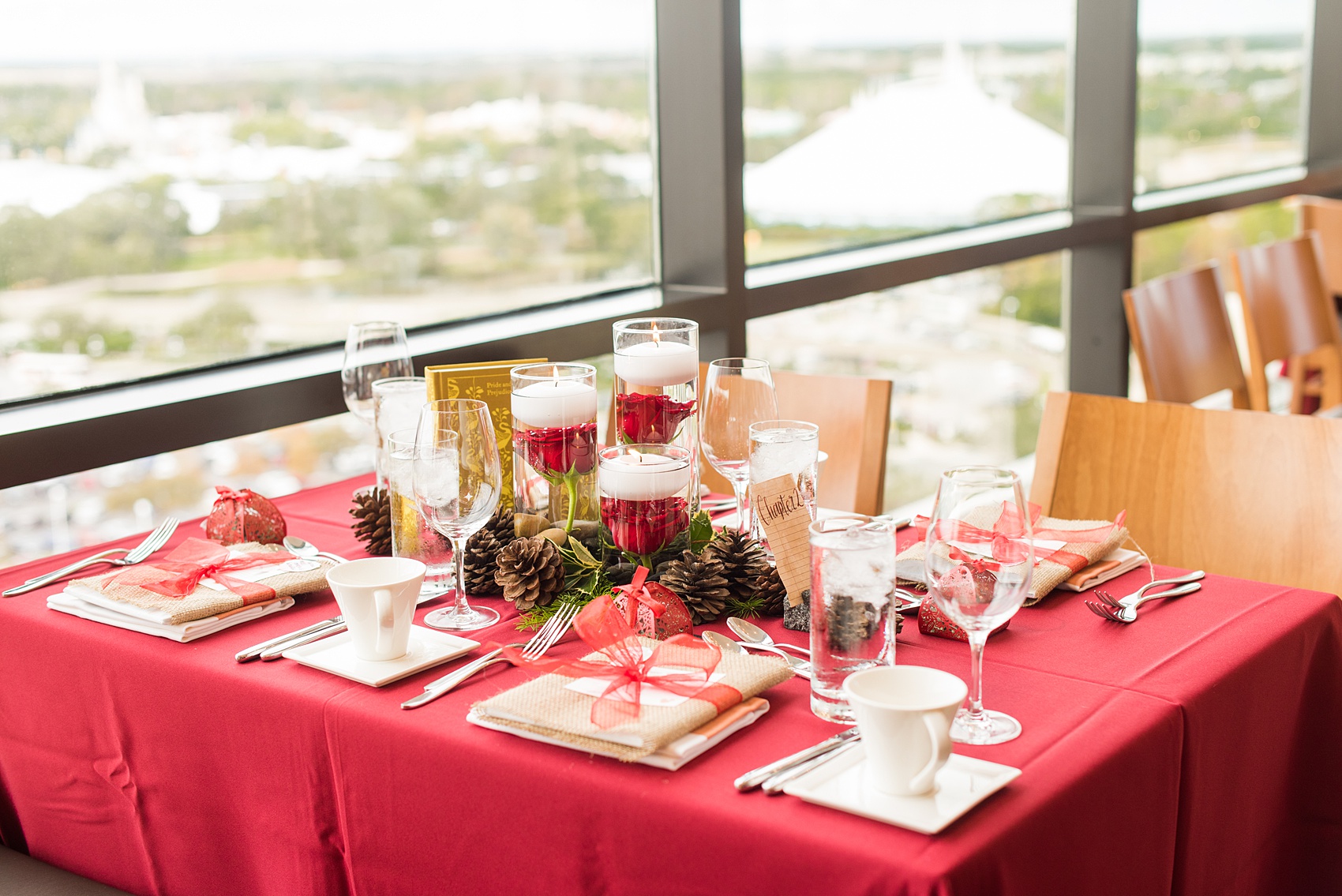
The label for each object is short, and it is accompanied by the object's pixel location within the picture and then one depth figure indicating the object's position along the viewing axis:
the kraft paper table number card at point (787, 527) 1.20
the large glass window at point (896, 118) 2.93
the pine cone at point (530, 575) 1.27
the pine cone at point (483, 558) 1.35
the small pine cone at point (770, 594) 1.26
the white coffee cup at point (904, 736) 0.84
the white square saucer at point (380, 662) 1.12
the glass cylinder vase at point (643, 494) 1.20
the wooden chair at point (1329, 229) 3.77
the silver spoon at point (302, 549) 1.48
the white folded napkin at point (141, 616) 1.25
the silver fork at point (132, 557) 1.42
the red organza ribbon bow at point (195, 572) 1.31
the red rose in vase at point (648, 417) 1.37
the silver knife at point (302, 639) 1.19
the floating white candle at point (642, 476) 1.20
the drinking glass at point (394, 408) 1.55
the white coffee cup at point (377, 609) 1.12
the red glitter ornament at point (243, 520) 1.52
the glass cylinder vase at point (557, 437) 1.32
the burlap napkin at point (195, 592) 1.26
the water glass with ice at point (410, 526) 1.25
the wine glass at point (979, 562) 0.96
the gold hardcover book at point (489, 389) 1.51
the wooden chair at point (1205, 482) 1.56
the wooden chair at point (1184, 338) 2.51
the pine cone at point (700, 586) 1.23
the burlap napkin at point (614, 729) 0.94
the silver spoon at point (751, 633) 1.17
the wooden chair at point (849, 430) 1.91
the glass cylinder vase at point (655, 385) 1.37
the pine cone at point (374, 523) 1.48
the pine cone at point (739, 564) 1.27
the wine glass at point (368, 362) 1.71
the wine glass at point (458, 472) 1.22
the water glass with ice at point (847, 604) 0.98
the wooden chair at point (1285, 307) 3.06
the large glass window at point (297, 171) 1.76
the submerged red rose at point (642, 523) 1.22
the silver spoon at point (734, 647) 1.11
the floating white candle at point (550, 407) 1.32
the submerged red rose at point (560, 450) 1.33
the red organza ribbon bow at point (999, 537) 0.95
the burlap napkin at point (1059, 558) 1.27
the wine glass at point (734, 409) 1.37
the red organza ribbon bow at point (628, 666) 0.99
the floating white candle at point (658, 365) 1.37
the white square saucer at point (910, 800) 0.84
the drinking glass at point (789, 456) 1.26
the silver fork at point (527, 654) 1.08
